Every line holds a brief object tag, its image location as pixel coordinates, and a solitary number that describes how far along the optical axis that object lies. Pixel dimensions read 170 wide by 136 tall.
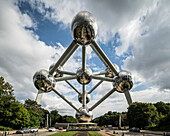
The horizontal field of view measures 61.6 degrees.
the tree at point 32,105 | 40.97
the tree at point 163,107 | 46.79
